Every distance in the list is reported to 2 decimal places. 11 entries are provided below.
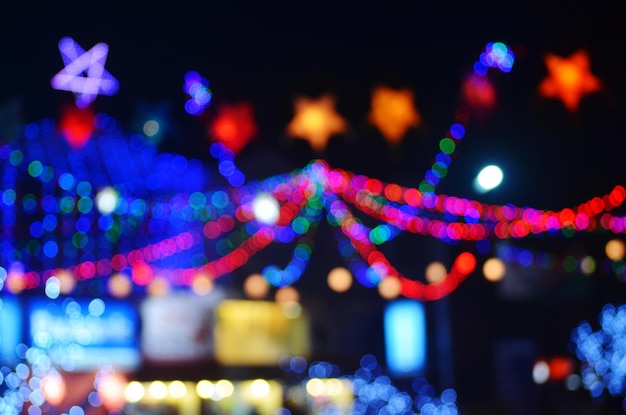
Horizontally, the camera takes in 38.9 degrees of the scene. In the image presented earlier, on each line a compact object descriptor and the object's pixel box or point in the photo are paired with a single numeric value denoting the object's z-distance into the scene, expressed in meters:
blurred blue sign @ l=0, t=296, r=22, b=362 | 13.27
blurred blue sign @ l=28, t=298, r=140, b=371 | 13.58
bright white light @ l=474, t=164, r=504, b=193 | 9.21
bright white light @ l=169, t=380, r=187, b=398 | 15.66
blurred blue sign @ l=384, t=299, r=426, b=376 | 18.22
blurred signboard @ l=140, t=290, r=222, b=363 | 15.53
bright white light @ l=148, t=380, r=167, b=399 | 15.50
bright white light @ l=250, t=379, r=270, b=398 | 16.36
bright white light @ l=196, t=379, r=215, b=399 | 15.86
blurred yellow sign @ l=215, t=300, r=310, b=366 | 16.48
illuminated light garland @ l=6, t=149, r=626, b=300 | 13.45
